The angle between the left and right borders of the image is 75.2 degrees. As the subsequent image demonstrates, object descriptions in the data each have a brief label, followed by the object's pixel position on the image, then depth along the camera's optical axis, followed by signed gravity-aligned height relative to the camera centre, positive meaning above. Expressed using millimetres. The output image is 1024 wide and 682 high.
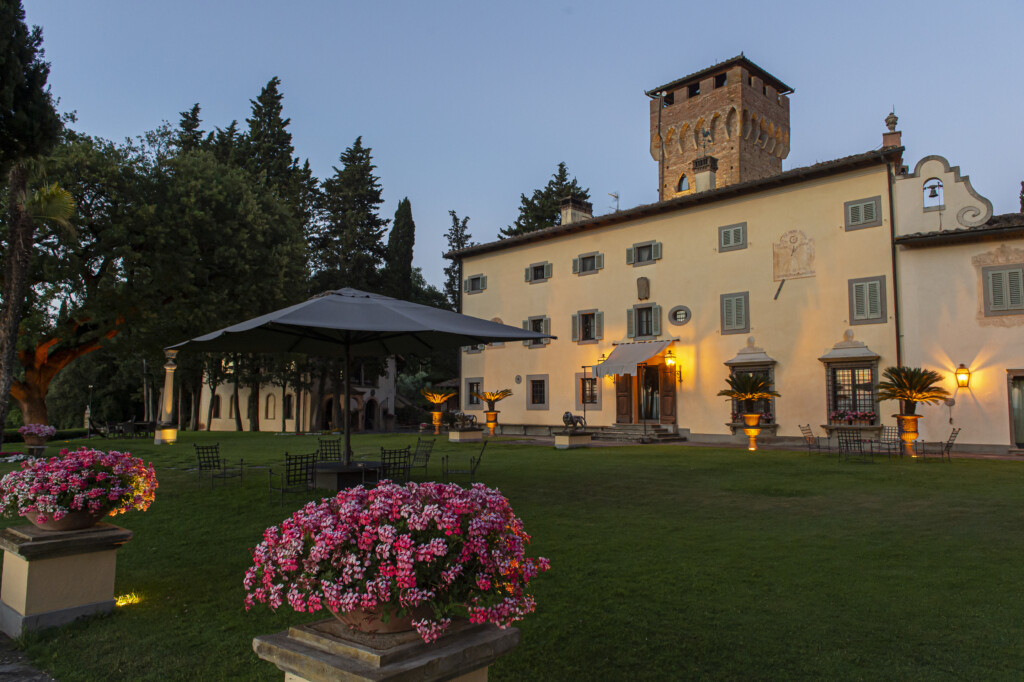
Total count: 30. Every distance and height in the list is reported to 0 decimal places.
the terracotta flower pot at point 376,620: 2393 -808
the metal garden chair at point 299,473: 9188 -1088
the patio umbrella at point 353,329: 7727 +883
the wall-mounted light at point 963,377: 18594 +605
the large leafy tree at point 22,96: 7145 +3371
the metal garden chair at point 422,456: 12008 -1308
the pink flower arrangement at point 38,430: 16922 -876
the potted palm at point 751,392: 19953 +183
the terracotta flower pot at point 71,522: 4570 -873
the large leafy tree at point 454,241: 50656 +12513
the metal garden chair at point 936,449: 15982 -1385
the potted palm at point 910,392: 16609 +170
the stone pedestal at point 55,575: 4344 -1213
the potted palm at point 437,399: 26016 -70
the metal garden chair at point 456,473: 10738 -1334
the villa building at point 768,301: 18766 +3316
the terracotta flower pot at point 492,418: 28641 -892
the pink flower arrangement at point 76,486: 4508 -626
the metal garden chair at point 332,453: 11969 -1011
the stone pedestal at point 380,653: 2258 -914
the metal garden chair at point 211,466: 10492 -1108
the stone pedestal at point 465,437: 21414 -1279
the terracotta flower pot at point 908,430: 16891 -803
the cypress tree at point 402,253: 39494 +8932
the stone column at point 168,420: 21078 -793
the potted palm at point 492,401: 26375 -144
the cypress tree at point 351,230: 36844 +9497
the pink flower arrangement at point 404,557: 2314 -579
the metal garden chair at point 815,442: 19281 -1332
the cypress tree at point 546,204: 43094 +12589
